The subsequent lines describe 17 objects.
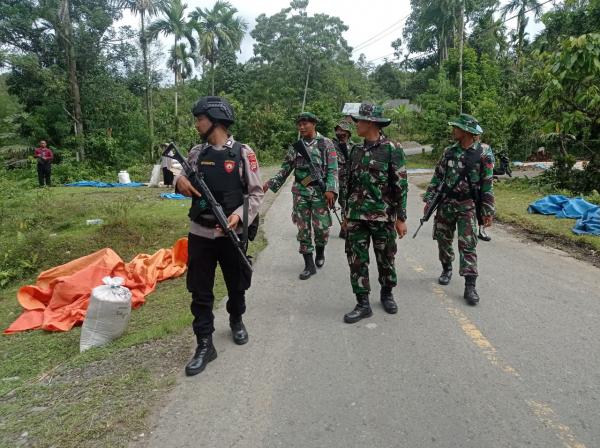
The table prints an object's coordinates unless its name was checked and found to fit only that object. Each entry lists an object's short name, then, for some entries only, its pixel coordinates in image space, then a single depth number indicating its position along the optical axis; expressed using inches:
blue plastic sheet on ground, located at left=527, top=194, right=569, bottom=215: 372.5
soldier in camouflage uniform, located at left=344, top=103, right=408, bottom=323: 165.6
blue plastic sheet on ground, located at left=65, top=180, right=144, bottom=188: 682.2
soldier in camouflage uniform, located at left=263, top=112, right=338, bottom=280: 223.5
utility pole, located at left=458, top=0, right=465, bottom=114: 832.6
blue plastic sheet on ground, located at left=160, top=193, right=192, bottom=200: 515.8
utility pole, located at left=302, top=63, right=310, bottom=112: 1349.5
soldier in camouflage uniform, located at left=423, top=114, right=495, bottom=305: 191.9
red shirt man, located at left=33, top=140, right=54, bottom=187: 669.3
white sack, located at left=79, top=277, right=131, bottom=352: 162.2
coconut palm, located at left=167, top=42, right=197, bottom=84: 1275.6
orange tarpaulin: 203.5
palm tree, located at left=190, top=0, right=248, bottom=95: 1220.5
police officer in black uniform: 135.9
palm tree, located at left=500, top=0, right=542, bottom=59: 1376.7
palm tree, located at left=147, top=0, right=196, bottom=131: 985.5
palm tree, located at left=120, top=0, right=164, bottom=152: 878.4
